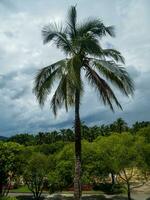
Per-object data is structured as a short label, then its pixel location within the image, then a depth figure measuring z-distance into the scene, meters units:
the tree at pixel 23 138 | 49.95
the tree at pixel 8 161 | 17.66
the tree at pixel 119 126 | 43.89
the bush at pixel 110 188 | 22.31
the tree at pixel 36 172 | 20.00
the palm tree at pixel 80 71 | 8.05
